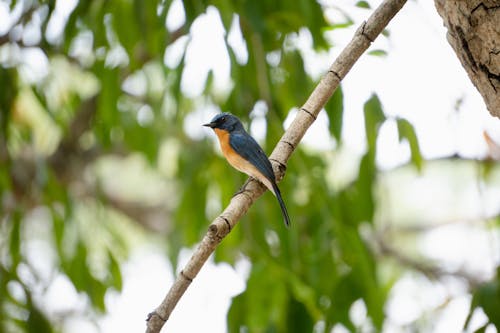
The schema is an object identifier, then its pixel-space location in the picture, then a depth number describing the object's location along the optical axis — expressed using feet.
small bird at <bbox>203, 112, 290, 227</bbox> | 16.30
